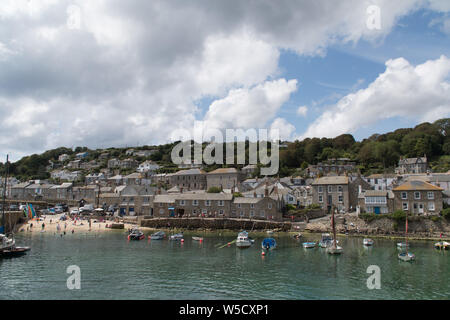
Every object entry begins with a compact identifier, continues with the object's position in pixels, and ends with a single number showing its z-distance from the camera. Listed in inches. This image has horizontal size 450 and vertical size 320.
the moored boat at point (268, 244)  1520.7
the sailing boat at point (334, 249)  1395.3
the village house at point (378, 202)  2034.9
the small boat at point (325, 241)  1558.8
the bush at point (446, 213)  1792.6
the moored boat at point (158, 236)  1865.7
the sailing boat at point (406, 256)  1261.4
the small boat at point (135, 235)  1831.0
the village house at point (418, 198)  1904.5
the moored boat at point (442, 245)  1498.5
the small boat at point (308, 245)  1549.0
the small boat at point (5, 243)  1402.6
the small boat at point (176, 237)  1827.0
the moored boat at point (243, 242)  1561.3
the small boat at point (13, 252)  1375.5
